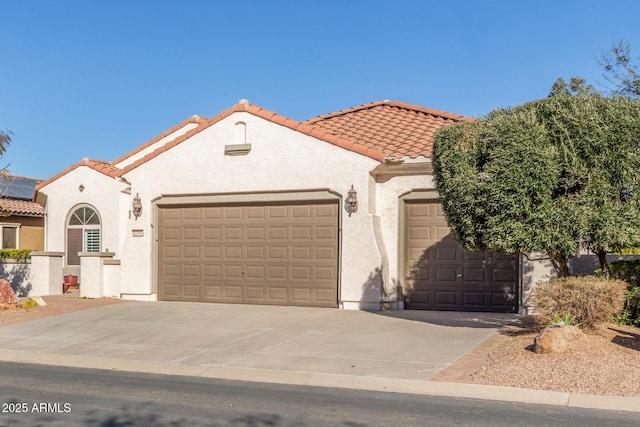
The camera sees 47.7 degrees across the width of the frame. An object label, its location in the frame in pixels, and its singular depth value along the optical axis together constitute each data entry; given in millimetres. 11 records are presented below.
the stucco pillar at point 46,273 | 21562
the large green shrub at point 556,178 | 11664
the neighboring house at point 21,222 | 28016
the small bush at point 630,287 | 12609
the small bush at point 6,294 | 17219
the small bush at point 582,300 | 11328
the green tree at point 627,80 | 24911
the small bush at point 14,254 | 24145
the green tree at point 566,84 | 35844
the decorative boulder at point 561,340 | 10336
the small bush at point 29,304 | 17453
